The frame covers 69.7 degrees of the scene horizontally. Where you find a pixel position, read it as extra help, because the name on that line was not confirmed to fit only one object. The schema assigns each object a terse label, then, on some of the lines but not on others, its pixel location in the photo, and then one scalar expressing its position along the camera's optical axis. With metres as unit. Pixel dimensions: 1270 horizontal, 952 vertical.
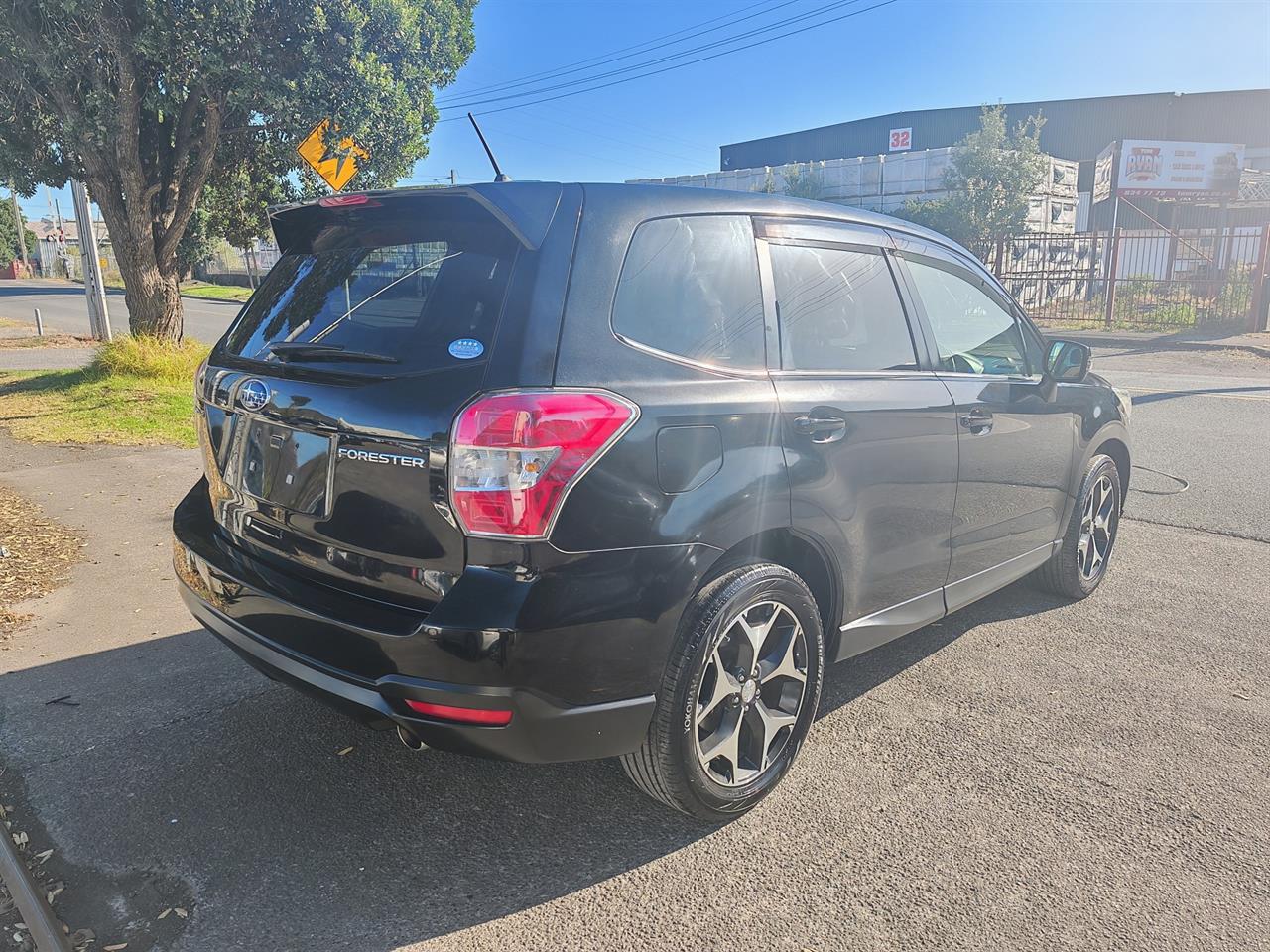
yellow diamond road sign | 8.19
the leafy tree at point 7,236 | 71.50
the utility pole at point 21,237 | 71.69
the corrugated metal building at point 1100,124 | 47.25
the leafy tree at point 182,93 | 9.41
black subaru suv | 2.25
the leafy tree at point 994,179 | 31.28
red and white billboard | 35.66
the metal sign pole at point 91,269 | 12.91
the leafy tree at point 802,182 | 37.72
